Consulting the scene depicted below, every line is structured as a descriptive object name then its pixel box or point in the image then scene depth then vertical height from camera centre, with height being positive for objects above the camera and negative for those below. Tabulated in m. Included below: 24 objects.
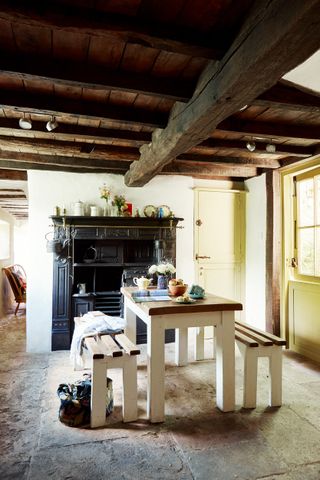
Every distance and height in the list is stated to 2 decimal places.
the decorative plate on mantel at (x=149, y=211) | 4.67 +0.49
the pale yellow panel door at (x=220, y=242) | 5.02 +0.06
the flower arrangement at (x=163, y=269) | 3.20 -0.22
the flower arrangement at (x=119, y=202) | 4.48 +0.59
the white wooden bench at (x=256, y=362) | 2.72 -0.96
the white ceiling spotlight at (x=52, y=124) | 2.84 +1.04
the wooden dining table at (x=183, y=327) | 2.50 -0.68
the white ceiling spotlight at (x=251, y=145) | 3.57 +1.08
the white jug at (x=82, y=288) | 4.39 -0.55
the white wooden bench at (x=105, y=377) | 2.44 -0.97
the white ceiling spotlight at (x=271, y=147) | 3.72 +1.10
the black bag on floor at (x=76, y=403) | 2.46 -1.18
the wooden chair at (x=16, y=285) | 6.54 -0.78
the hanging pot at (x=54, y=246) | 4.17 +0.00
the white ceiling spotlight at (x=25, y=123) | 2.84 +1.05
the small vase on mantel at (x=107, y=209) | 4.54 +0.50
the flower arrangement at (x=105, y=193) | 4.47 +0.71
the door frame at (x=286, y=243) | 4.44 +0.04
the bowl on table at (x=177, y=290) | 2.93 -0.39
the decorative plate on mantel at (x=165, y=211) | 4.65 +0.49
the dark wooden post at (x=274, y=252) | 4.45 -0.08
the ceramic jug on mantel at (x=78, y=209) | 4.36 +0.48
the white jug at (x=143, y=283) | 3.27 -0.37
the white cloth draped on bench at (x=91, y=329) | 3.12 -0.79
